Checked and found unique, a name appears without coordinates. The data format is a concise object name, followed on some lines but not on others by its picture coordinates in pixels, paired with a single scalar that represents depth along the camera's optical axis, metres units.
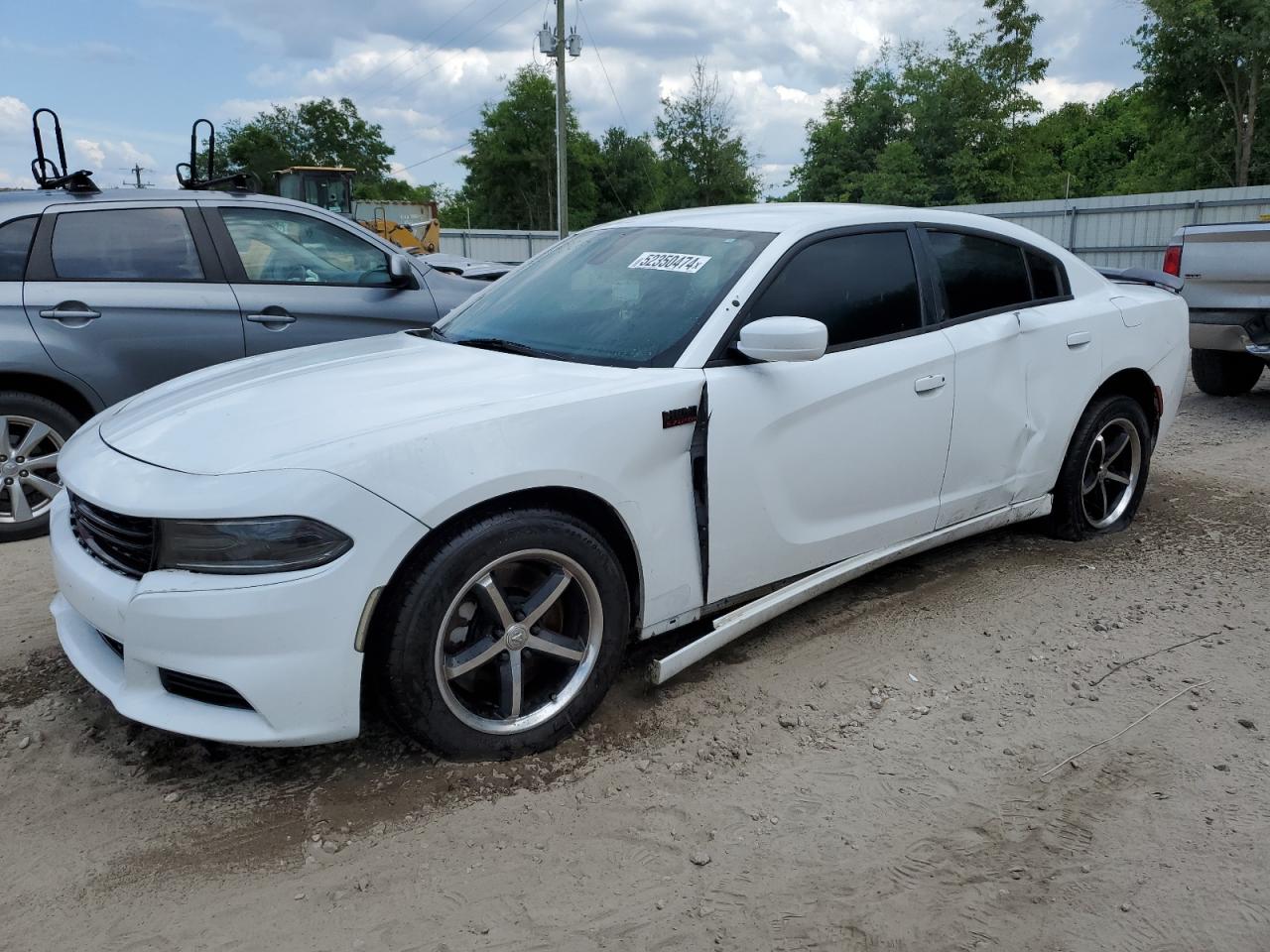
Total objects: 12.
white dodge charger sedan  2.51
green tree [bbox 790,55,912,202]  41.34
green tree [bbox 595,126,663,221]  61.06
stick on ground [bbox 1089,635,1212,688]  3.45
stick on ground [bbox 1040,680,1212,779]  2.92
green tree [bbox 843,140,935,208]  36.16
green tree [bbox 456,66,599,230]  59.44
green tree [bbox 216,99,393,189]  70.38
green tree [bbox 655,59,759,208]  42.44
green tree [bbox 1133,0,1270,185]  26.67
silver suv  5.20
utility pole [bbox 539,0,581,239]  30.09
